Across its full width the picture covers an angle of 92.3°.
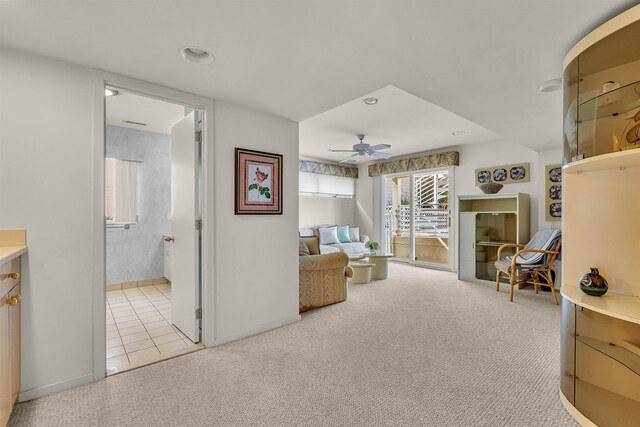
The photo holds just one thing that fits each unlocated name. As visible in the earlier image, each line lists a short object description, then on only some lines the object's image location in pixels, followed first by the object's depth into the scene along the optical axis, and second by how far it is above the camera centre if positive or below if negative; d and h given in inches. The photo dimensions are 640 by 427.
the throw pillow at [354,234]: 279.6 -20.2
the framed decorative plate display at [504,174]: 198.8 +26.0
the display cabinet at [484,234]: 194.9 -14.1
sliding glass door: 245.1 -4.7
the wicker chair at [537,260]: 156.1 -25.2
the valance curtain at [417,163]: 231.8 +40.2
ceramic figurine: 63.9 -15.2
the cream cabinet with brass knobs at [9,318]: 57.2 -21.9
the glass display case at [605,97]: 59.3 +23.9
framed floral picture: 108.6 +10.7
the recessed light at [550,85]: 90.0 +38.3
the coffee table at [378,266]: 204.4 -36.1
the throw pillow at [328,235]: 256.3 -19.7
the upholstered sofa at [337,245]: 241.2 -27.5
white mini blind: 264.7 +24.2
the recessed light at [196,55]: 72.9 +38.5
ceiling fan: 193.5 +40.2
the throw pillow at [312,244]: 155.0 -16.4
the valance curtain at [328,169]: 264.5 +39.3
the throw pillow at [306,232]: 242.2 -16.0
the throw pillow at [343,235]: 270.1 -20.4
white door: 105.0 -6.6
